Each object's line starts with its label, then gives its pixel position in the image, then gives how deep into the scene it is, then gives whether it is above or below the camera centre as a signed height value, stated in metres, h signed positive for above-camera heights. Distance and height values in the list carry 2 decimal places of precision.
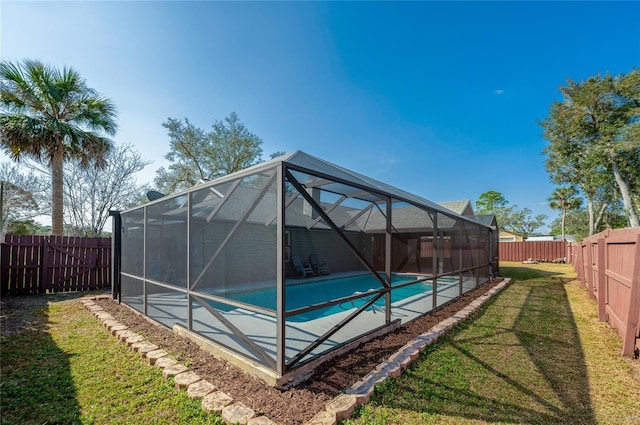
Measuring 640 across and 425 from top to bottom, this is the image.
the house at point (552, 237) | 37.12 -1.21
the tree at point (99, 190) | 13.77 +1.69
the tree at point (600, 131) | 15.73 +6.20
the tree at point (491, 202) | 47.50 +4.49
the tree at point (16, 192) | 12.80 +1.34
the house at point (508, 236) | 35.24 -1.10
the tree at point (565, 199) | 26.28 +2.84
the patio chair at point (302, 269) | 7.30 -1.31
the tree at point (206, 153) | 17.83 +4.64
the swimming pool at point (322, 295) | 2.98 -1.02
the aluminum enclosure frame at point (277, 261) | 2.65 -0.50
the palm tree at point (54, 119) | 8.18 +3.38
